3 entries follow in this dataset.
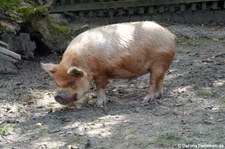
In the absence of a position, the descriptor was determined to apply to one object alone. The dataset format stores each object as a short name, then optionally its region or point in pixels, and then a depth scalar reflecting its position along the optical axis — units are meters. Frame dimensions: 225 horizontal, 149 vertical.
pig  10.93
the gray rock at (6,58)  14.27
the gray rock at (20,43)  15.37
